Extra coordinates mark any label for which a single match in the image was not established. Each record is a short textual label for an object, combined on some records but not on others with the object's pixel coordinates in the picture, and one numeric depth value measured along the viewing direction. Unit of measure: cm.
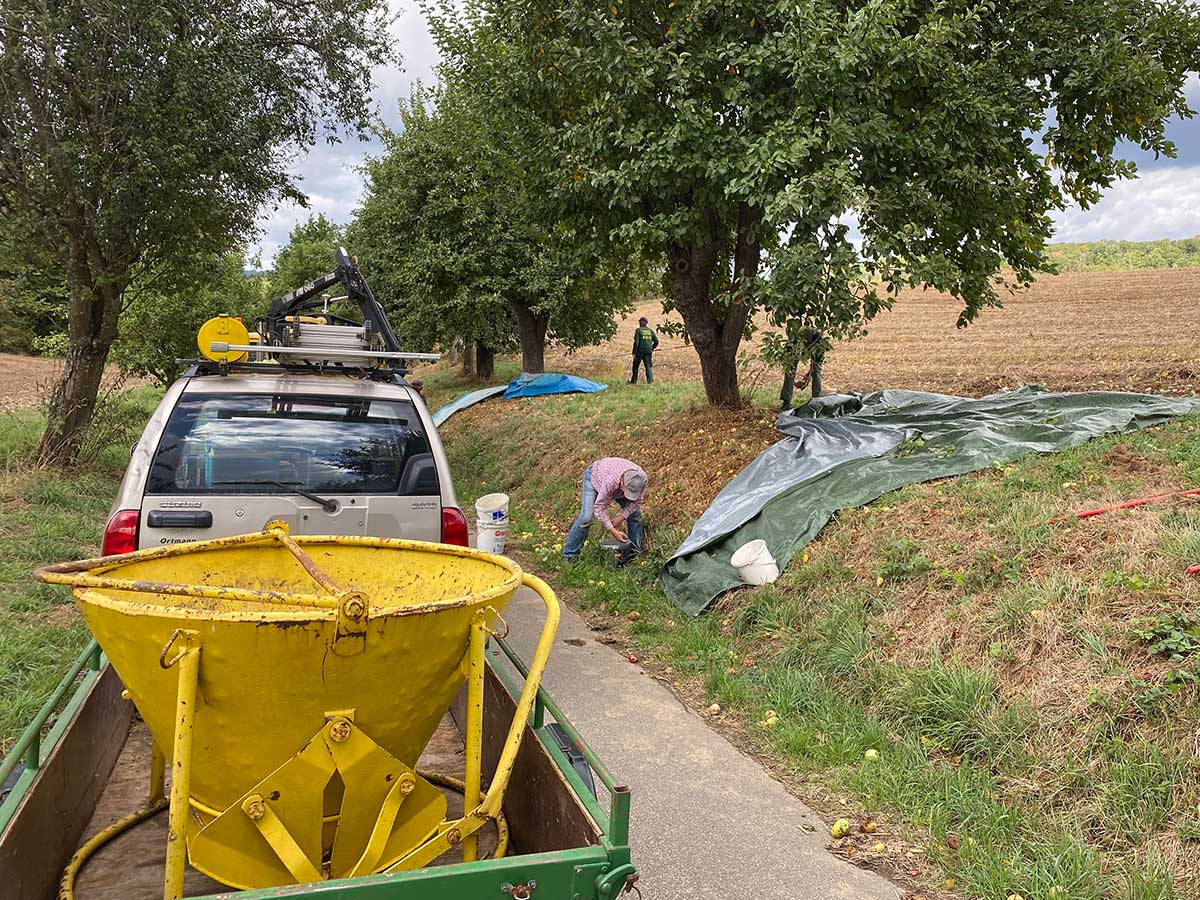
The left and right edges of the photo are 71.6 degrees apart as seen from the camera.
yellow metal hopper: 211
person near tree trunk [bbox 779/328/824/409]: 880
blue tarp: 1820
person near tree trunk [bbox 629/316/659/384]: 2000
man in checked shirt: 788
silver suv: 406
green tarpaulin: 697
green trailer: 202
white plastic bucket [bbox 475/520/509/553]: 801
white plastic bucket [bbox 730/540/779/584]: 657
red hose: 550
